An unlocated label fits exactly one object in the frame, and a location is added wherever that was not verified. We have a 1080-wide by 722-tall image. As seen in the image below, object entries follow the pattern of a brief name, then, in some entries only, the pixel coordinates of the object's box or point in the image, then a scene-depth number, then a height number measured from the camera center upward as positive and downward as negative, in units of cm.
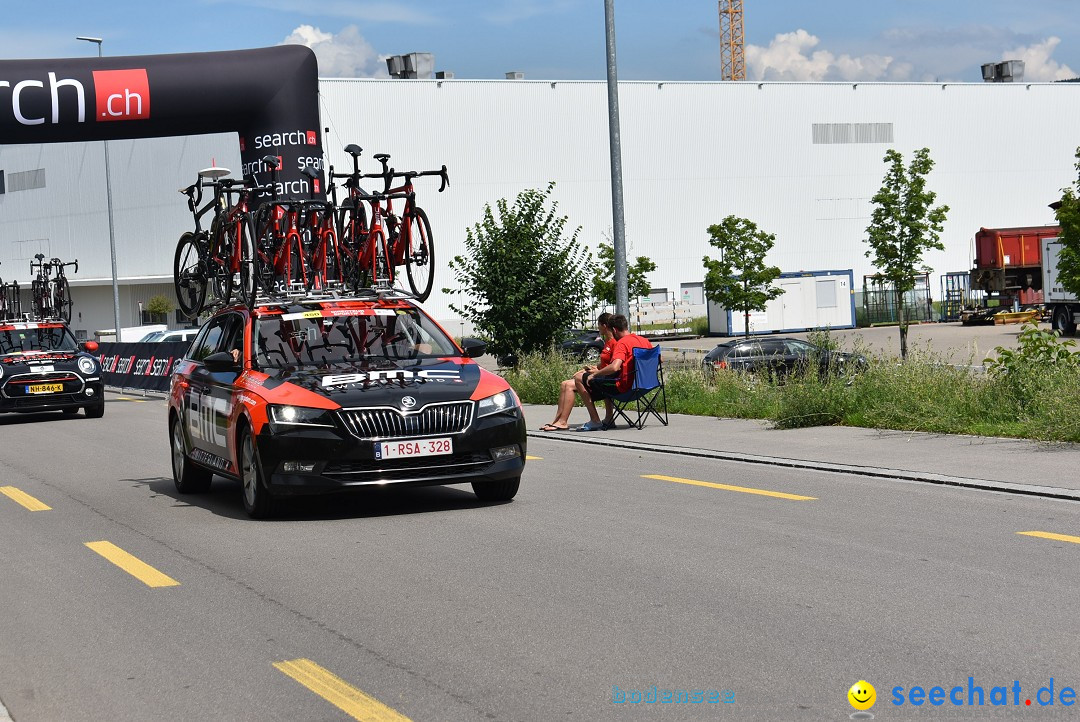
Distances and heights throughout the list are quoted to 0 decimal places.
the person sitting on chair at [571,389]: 1730 -107
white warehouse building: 6581 +758
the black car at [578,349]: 2588 -88
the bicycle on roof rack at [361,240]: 1351 +77
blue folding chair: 1684 -93
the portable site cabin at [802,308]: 6009 -51
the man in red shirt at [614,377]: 1698 -90
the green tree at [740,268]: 5053 +118
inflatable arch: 2267 +385
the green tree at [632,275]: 5147 +124
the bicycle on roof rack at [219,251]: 1376 +78
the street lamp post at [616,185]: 2053 +183
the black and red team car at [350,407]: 970 -66
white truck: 4400 -51
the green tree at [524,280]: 2516 +54
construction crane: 11612 +2241
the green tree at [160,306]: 7156 +107
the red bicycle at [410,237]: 1356 +79
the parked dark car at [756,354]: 2089 -104
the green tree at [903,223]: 3681 +191
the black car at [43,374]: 2434 -79
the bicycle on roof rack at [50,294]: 2942 +80
